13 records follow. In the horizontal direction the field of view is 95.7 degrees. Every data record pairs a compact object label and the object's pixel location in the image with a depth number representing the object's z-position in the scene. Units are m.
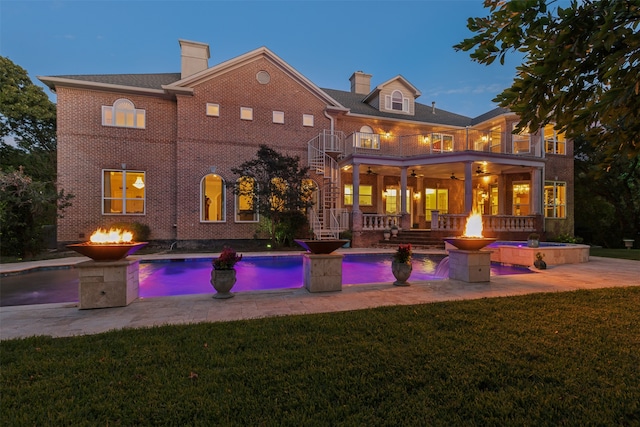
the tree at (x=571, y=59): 2.01
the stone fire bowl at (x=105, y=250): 4.85
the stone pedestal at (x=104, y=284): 4.88
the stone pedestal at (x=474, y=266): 6.83
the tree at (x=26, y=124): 17.53
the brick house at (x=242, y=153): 13.76
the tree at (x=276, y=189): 13.11
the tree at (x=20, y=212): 10.18
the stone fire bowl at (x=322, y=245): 6.02
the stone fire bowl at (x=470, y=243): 6.83
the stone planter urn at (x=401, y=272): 6.52
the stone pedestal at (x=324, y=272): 5.97
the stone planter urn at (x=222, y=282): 5.55
